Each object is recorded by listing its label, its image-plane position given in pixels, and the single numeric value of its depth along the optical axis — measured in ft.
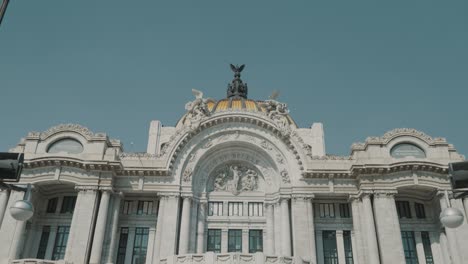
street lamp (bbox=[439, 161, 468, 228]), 29.45
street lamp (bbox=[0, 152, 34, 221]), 29.84
